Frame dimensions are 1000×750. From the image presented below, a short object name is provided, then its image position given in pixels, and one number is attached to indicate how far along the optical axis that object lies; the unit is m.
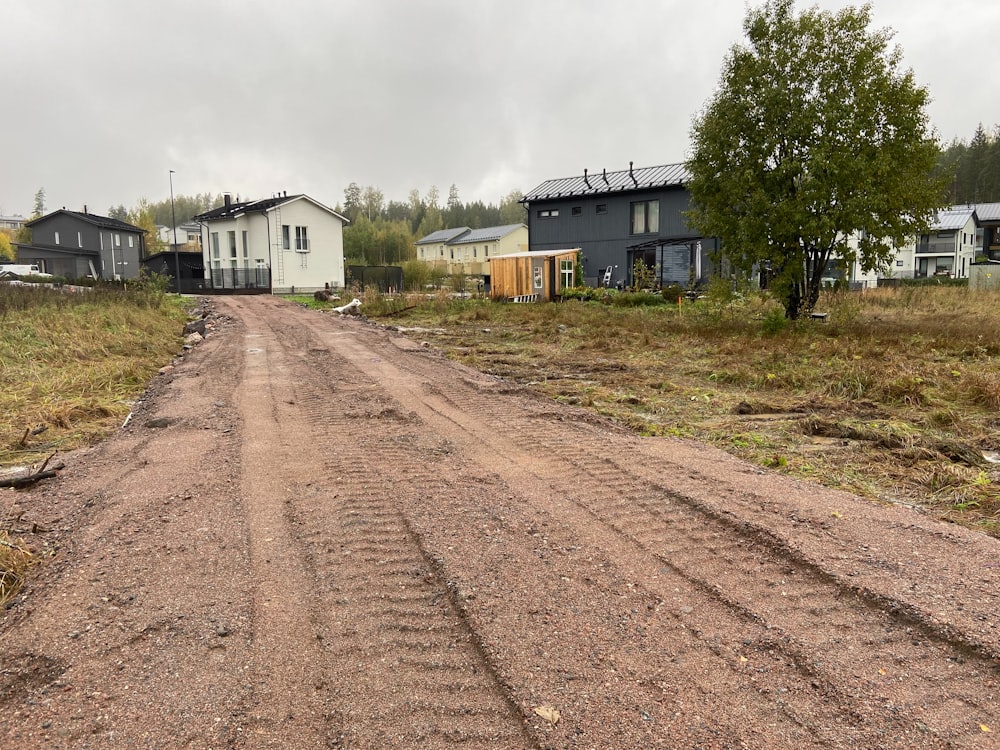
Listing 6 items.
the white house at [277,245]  38.88
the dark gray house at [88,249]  58.53
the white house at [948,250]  56.62
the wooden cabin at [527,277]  29.81
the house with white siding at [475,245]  68.17
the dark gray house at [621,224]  32.78
